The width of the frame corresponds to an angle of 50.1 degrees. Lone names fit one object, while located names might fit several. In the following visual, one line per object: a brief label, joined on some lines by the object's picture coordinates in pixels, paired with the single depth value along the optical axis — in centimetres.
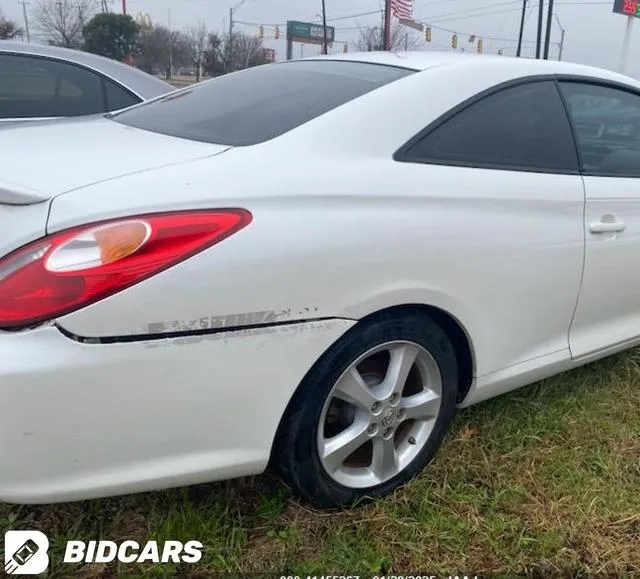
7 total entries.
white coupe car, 154
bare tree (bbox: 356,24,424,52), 4703
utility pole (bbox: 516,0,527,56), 3775
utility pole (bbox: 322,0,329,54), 3256
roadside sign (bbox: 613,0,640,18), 2536
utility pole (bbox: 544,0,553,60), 2987
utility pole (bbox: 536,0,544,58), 3036
